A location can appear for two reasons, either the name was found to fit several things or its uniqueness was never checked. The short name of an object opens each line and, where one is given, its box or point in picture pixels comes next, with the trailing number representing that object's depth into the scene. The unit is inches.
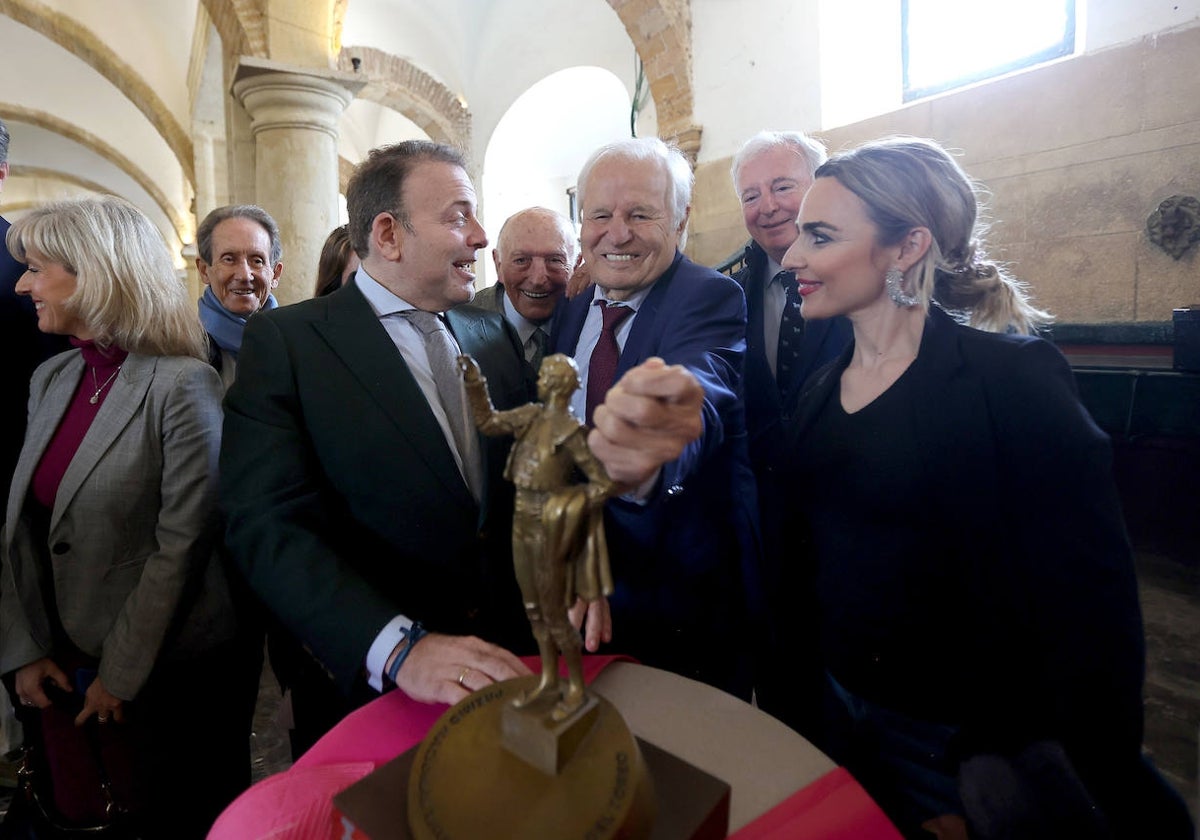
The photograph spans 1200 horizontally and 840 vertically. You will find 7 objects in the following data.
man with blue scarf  100.6
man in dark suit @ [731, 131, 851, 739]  68.6
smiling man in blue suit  67.5
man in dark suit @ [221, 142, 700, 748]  53.6
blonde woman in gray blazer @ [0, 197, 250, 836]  69.0
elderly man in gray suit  105.3
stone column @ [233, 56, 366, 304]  190.9
